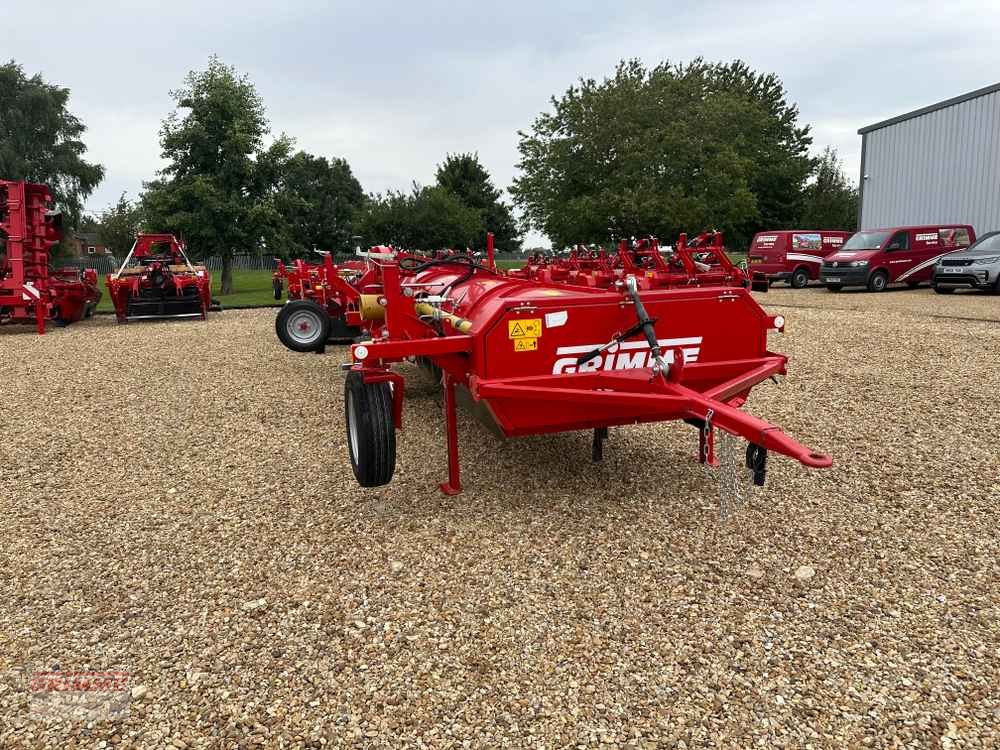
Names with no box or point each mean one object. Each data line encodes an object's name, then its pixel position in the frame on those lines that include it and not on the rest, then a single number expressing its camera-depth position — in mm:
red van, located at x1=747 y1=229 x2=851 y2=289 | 18984
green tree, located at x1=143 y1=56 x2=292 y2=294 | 20359
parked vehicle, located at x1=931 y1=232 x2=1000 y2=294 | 14366
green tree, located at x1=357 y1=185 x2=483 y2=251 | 40625
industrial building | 19250
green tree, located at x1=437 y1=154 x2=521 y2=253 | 55875
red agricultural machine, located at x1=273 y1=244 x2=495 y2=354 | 7887
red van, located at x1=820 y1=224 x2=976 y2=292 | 16734
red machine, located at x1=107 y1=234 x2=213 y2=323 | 12547
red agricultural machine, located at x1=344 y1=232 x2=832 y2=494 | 3158
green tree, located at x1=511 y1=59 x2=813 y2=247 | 24078
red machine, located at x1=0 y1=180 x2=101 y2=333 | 10773
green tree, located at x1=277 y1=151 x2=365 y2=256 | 50781
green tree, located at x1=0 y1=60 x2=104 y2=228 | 27391
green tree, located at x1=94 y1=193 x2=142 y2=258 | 41469
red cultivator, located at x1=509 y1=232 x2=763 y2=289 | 10867
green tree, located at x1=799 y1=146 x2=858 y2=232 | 41156
